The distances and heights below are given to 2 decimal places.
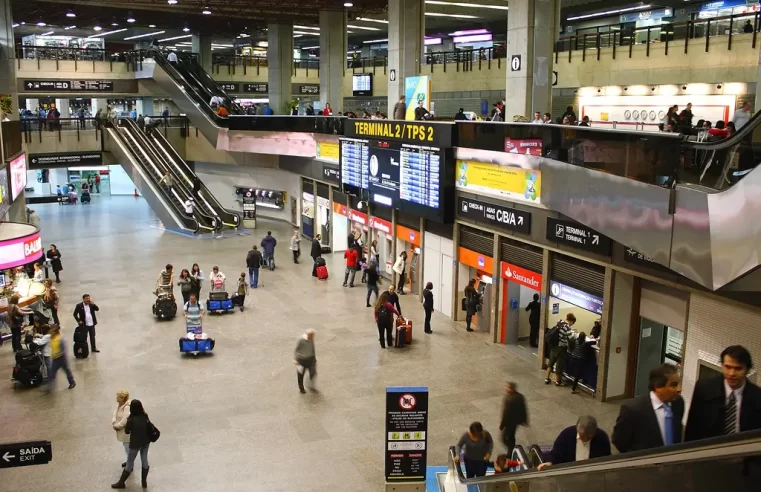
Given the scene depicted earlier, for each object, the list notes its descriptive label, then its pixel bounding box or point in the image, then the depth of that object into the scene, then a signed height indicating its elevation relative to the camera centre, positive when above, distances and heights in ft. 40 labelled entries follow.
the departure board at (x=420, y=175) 58.44 -4.81
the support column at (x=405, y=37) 75.82 +8.58
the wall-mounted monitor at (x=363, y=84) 115.14 +5.45
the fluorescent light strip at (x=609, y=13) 107.44 +16.84
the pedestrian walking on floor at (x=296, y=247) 81.00 -14.49
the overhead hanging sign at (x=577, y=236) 41.88 -7.16
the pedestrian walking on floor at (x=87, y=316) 49.32 -13.61
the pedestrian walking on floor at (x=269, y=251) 76.38 -14.23
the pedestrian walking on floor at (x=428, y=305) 55.36 -14.39
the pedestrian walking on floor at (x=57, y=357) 42.91 -14.28
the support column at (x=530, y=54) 58.08 +5.24
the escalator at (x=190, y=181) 103.09 -9.37
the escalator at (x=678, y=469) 9.32 -5.21
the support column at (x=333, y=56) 103.96 +8.98
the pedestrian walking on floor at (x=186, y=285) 59.88 -13.89
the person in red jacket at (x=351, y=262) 69.15 -13.88
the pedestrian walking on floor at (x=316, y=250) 75.97 -13.95
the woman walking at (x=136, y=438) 31.65 -14.07
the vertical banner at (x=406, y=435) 28.17 -12.54
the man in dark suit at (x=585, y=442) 21.38 -9.75
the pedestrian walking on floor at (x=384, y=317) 51.62 -14.23
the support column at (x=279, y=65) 118.93 +8.75
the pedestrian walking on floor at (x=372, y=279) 62.85 -14.02
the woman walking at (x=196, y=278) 59.88 -13.66
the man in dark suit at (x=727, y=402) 13.51 -5.40
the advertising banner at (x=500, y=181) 48.26 -4.51
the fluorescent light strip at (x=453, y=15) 121.88 +17.86
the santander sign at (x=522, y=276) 49.08 -11.10
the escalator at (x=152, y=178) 99.66 -8.78
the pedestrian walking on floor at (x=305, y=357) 42.42 -14.10
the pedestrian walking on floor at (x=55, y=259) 69.82 -13.77
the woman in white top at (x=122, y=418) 32.32 -13.68
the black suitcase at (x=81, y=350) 48.96 -15.81
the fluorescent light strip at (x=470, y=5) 106.14 +17.46
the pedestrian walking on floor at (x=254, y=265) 68.44 -14.07
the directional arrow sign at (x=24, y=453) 21.98 -10.25
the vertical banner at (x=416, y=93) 63.87 +2.32
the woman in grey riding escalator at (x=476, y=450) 28.27 -13.07
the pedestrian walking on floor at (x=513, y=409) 32.07 -12.93
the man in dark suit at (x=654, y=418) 15.61 -6.58
